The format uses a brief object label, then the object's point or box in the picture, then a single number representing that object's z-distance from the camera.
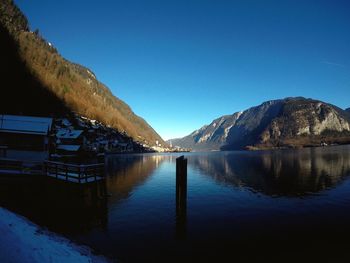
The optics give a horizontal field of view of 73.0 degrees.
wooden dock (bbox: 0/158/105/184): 28.94
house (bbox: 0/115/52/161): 36.94
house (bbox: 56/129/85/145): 83.06
